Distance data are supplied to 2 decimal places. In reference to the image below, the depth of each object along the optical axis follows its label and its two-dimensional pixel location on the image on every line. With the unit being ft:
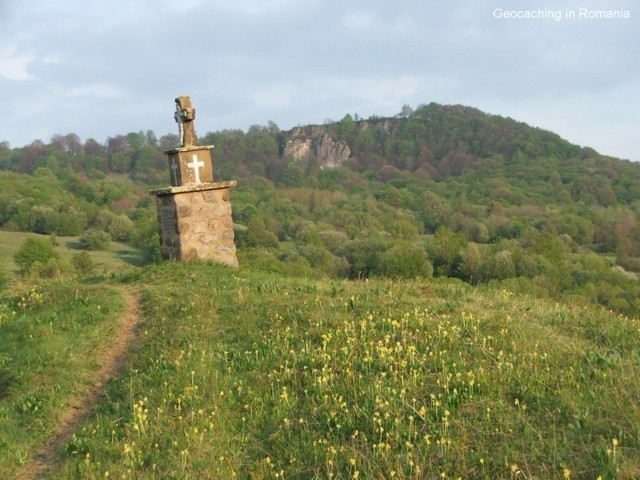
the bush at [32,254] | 152.35
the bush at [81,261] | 134.21
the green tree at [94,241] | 199.00
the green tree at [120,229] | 214.36
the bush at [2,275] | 111.75
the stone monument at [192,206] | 41.45
